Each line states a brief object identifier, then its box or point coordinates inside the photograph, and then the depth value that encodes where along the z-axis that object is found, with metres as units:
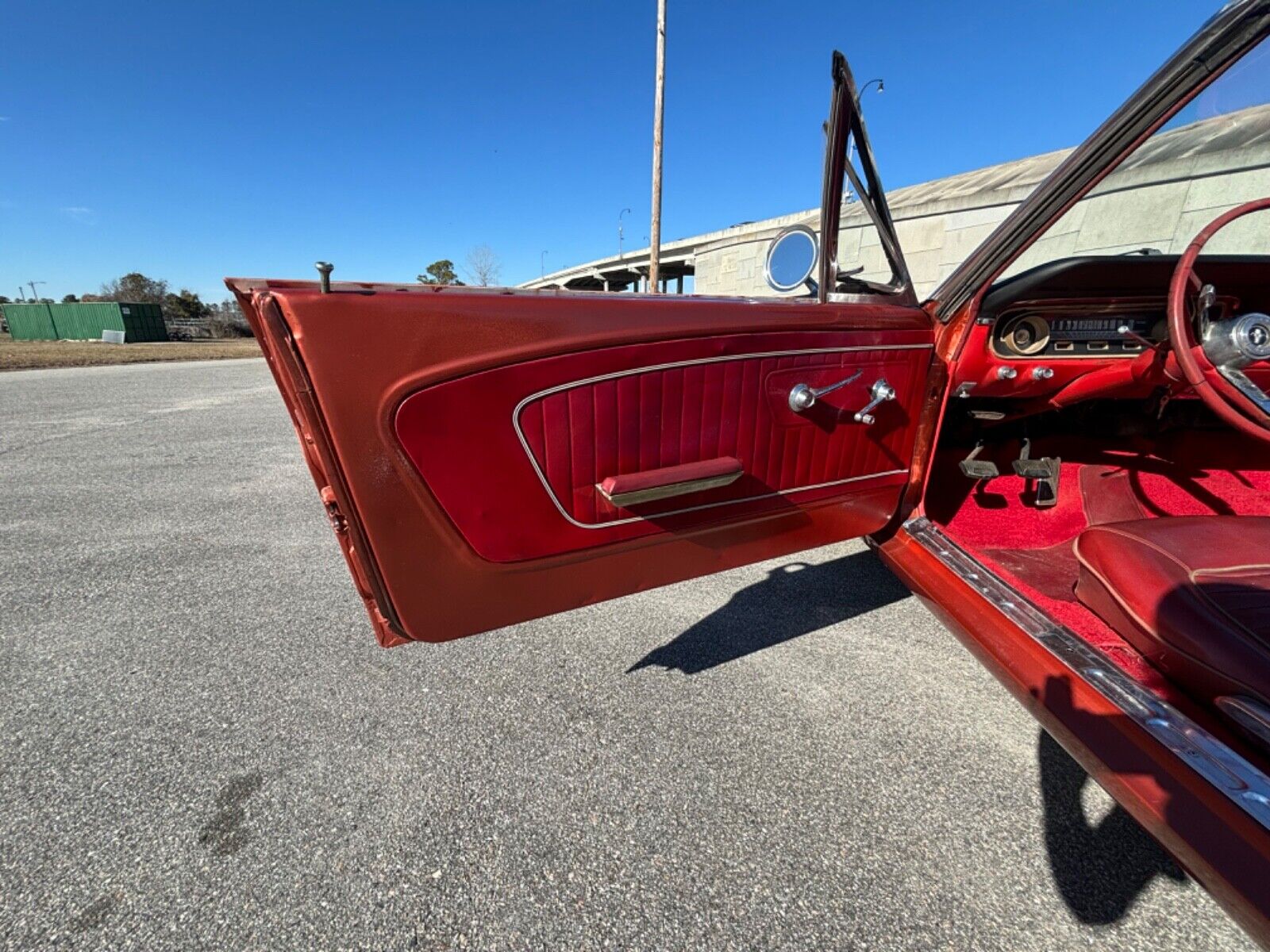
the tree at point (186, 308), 50.91
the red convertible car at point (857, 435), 1.06
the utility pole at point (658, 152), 10.30
